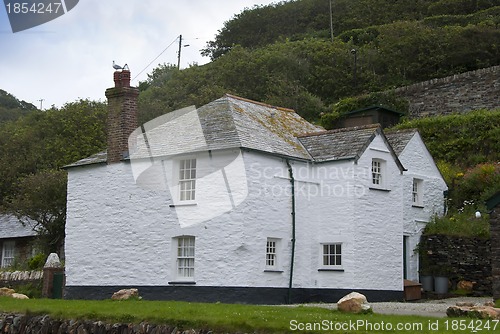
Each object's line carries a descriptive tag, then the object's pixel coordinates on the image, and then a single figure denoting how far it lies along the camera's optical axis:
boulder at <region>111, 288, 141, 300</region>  22.31
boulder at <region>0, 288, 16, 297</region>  24.58
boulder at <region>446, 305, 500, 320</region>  14.73
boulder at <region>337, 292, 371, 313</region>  16.22
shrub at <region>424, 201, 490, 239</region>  27.66
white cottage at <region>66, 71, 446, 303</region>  22.86
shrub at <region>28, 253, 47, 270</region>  31.70
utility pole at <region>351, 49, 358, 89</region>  51.00
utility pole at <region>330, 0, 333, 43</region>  67.50
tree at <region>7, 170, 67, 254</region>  33.28
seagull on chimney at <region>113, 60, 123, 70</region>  26.19
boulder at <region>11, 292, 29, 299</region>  23.47
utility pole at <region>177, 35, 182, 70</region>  69.64
